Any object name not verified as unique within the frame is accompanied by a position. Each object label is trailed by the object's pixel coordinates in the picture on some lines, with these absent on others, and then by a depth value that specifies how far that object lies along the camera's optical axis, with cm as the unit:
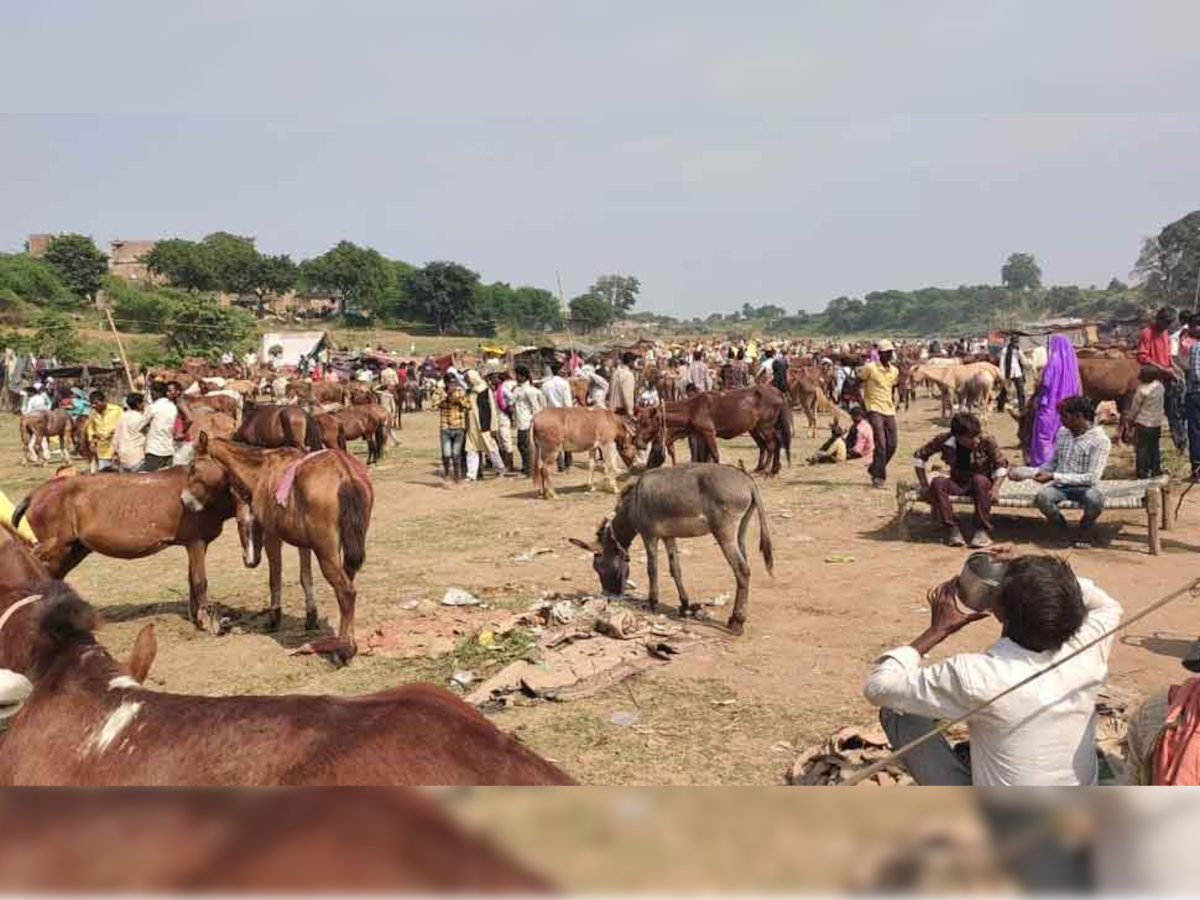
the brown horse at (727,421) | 1516
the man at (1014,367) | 2088
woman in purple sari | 1143
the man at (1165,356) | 1266
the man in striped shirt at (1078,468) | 880
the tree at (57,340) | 3816
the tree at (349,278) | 7562
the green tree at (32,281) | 5784
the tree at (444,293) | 7093
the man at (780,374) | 2184
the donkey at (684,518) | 757
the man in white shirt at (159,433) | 1146
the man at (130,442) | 1169
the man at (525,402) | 1510
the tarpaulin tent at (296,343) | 4412
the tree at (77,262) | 6391
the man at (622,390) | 1750
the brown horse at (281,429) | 1527
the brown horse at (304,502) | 702
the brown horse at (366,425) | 1780
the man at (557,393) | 1543
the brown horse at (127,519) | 773
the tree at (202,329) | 4472
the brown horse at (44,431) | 1861
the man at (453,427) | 1492
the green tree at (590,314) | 7744
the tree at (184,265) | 7162
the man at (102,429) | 1441
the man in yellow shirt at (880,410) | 1257
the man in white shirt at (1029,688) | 288
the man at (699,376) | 2294
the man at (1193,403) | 1102
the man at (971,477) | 939
